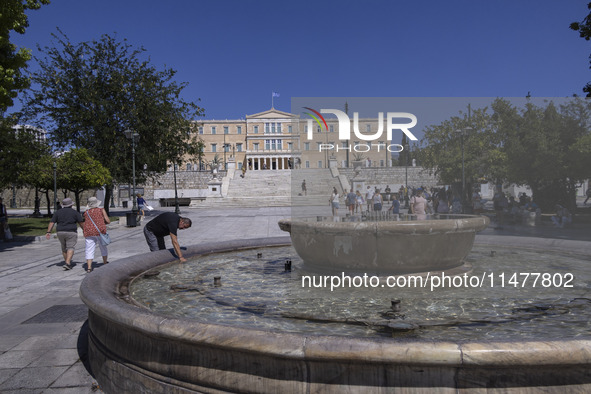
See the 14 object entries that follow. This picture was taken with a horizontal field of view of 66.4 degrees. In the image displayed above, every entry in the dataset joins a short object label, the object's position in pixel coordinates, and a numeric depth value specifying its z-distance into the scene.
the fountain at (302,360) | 2.30
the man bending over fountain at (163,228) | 6.61
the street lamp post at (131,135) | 20.24
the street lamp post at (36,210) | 25.94
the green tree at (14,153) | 17.23
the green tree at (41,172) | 21.10
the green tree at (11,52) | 10.63
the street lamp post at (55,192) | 18.06
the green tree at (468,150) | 22.78
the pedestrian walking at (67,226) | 8.23
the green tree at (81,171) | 20.58
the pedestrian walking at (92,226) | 7.82
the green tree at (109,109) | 23.50
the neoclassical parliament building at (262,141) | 84.56
